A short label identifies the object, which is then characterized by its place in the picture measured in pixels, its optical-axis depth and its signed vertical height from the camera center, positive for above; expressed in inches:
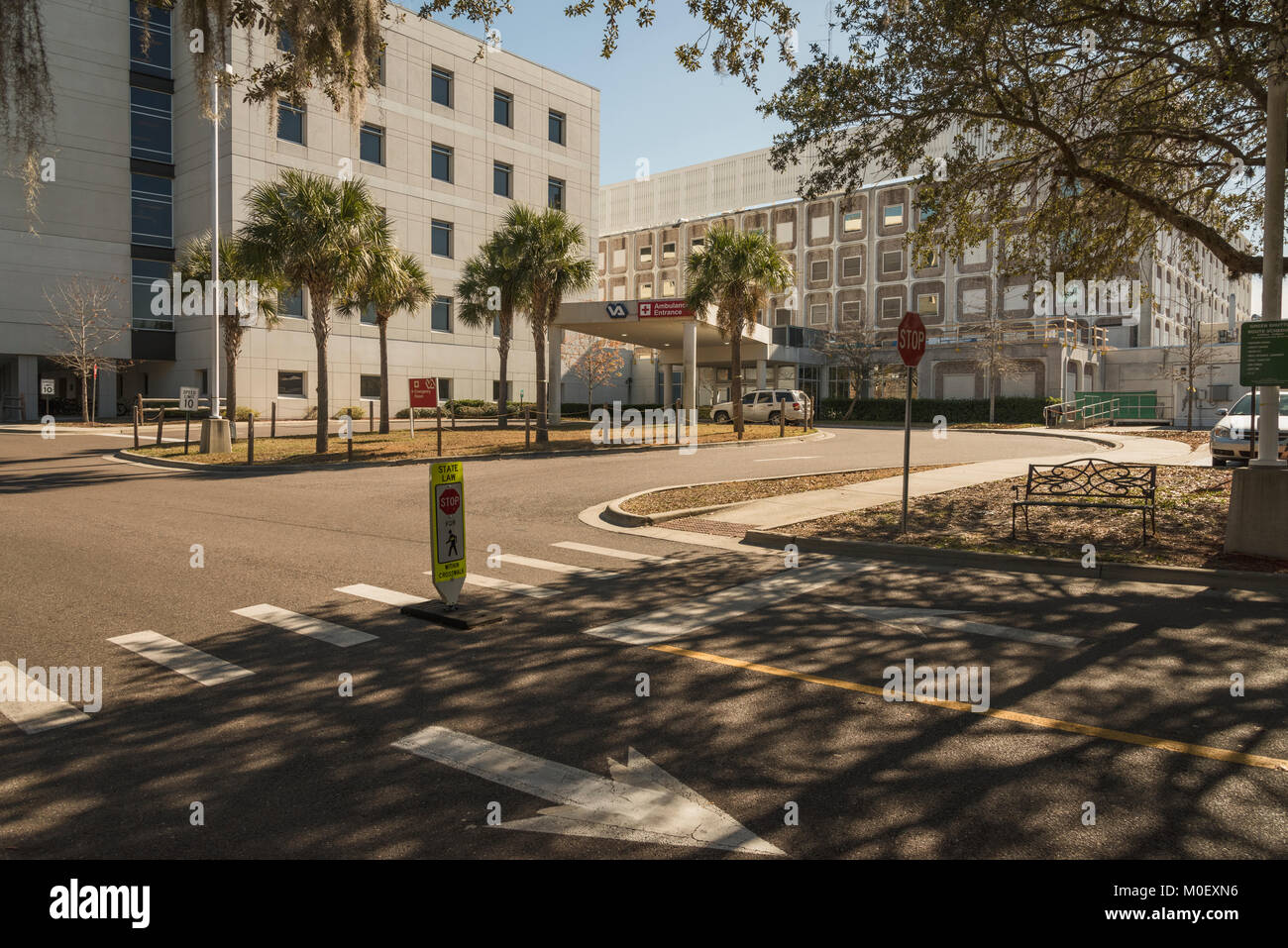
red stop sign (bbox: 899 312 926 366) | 455.2 +45.0
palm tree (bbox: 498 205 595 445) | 1128.2 +216.9
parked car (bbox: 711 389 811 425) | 1505.9 +31.7
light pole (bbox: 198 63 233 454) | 966.4 -16.4
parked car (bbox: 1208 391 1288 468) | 701.3 -11.5
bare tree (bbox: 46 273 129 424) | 1529.3 +184.1
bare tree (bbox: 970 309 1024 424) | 1959.9 +167.4
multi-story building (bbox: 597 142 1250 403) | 2144.4 +422.3
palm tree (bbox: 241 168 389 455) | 883.4 +192.7
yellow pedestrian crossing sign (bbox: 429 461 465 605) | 286.0 -36.3
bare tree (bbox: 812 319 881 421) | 2153.1 +184.0
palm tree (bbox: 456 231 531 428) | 1245.1 +209.0
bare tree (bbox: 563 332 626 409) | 2351.1 +172.1
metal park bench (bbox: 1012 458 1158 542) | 424.6 -39.7
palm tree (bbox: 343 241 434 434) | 978.1 +165.8
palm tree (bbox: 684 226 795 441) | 1273.4 +218.6
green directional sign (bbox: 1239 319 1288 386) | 357.1 +30.4
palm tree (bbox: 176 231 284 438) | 1252.5 +191.2
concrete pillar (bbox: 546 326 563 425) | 1464.1 +75.7
